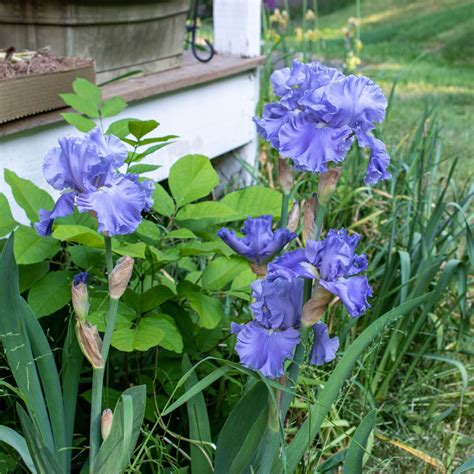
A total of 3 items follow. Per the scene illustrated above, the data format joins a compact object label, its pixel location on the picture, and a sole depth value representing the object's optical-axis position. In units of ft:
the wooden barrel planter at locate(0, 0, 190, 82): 7.62
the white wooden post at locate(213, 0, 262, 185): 9.84
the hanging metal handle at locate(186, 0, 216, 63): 9.43
